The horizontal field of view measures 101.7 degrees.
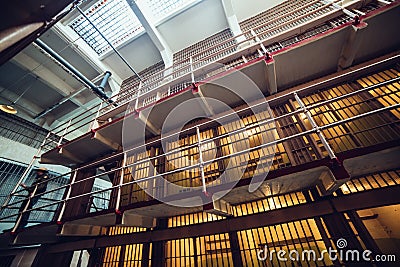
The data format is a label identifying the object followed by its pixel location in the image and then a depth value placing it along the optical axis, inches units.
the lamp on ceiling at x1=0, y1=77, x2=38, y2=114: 239.2
